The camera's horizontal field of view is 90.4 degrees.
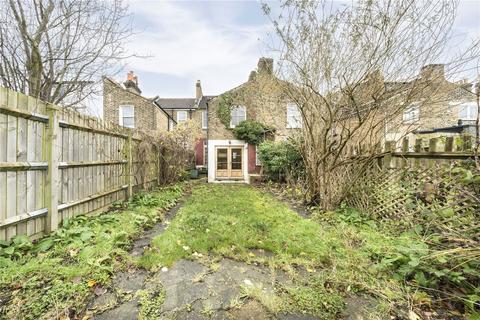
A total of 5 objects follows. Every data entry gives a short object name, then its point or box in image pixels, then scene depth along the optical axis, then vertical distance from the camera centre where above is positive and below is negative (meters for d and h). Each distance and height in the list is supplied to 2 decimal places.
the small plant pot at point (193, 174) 16.92 -1.08
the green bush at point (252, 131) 14.52 +1.71
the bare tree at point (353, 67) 4.45 +1.99
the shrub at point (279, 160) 11.08 -0.05
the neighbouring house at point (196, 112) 20.09 +4.61
